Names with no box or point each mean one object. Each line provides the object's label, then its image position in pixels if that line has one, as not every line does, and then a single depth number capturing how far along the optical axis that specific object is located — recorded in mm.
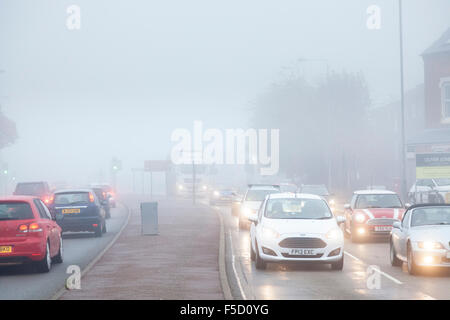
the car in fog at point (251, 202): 33188
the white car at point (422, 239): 17000
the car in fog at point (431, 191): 47897
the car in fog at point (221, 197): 67562
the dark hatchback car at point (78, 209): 29594
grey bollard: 30125
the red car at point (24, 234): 17812
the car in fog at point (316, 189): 48694
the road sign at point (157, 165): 90875
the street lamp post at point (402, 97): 50500
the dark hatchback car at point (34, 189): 44344
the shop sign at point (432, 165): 43062
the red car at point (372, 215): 26448
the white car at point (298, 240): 18281
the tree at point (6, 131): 102350
